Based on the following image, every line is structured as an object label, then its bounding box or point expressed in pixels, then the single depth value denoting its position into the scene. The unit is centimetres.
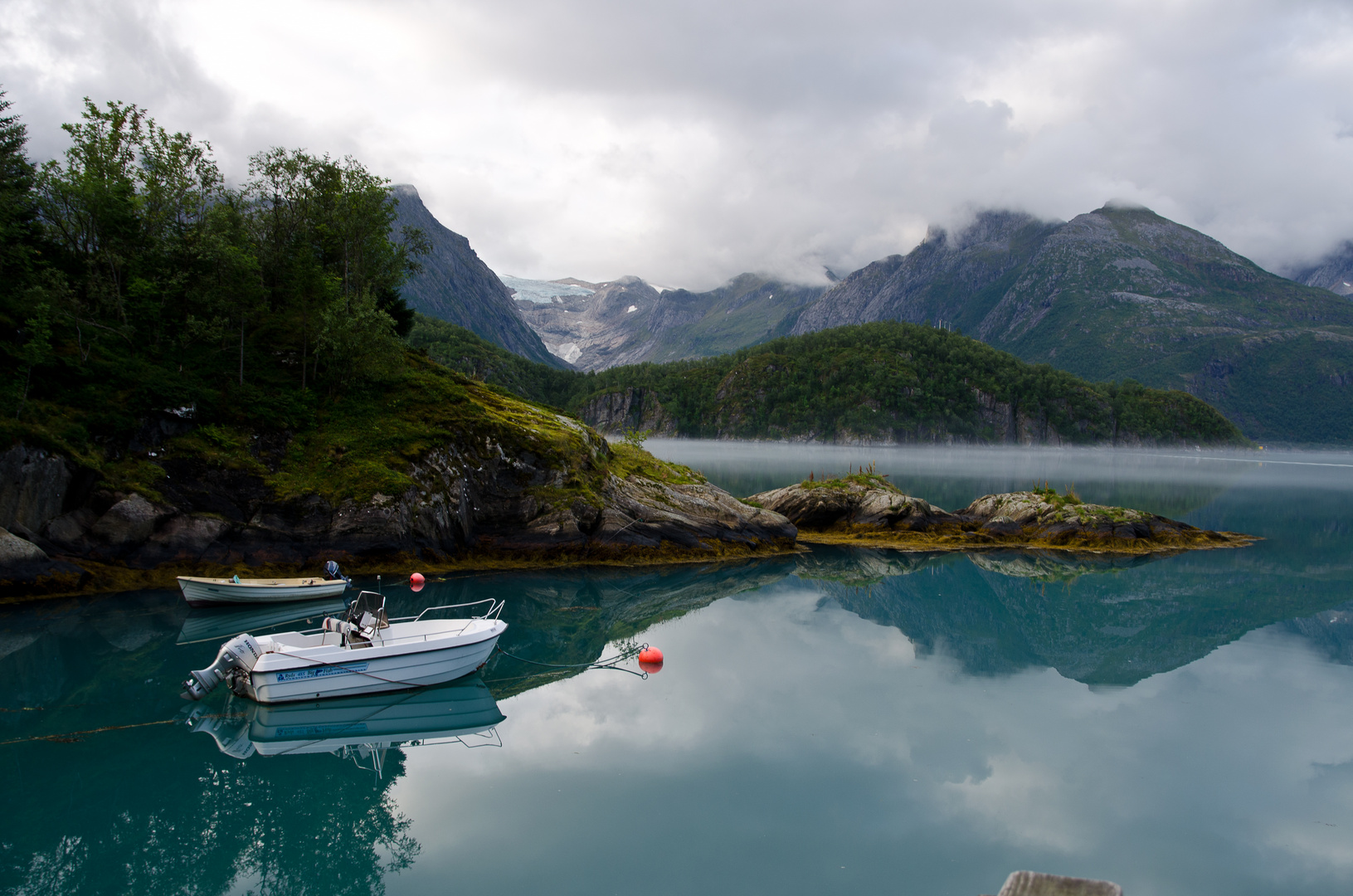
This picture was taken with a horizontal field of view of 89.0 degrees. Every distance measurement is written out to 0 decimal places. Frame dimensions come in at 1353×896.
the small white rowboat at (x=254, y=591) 2402
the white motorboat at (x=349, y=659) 1666
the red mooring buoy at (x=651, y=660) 2092
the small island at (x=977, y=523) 4275
